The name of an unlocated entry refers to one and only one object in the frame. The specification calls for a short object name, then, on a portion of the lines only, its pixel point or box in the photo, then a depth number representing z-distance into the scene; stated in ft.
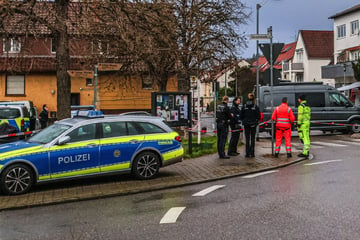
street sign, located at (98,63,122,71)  46.88
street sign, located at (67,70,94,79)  45.42
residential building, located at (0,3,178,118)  118.73
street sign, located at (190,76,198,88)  55.10
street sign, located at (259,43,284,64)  46.37
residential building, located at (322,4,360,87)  154.20
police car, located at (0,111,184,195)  29.71
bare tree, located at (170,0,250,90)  83.20
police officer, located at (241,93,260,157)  45.14
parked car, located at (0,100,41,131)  71.79
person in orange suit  43.80
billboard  48.34
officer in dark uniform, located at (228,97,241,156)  44.84
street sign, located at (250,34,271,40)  49.96
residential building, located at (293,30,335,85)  220.84
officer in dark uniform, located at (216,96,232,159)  44.06
